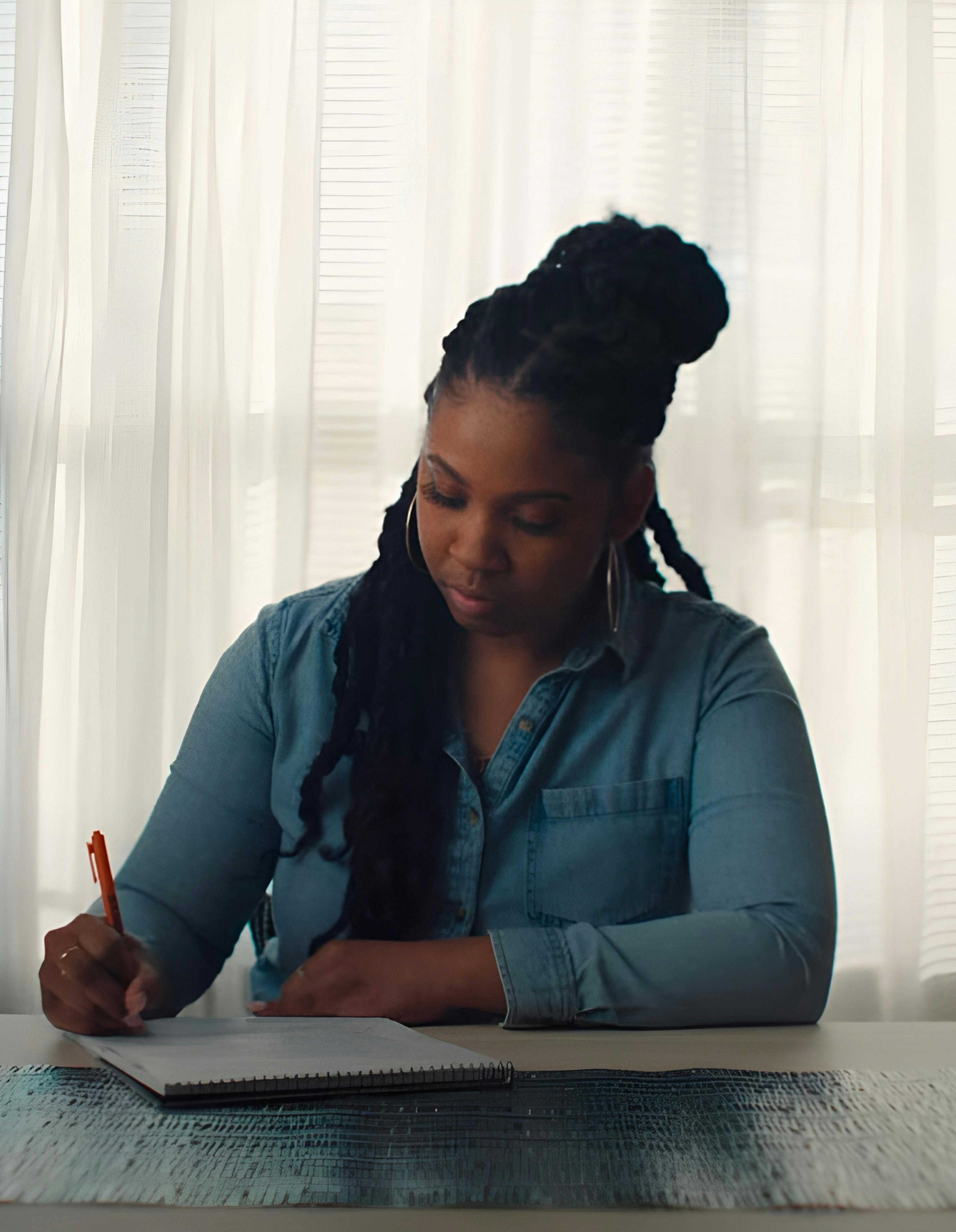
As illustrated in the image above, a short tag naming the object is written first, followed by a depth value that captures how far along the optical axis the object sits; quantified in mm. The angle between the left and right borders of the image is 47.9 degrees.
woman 1063
